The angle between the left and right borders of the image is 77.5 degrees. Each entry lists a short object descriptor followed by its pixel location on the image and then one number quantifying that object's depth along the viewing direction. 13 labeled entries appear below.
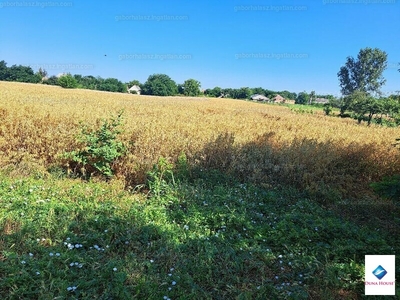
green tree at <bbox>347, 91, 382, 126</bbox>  25.63
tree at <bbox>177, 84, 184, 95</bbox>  99.59
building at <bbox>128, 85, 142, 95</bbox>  93.44
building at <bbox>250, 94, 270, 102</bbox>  95.05
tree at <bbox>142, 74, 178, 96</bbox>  87.81
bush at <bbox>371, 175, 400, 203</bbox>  3.99
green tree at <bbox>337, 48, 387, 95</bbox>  61.22
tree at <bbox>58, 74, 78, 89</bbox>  58.03
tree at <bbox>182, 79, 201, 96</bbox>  94.69
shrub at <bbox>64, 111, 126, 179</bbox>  5.76
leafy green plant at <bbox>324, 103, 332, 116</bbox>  37.99
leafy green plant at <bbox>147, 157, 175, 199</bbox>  5.09
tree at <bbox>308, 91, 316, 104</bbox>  92.57
